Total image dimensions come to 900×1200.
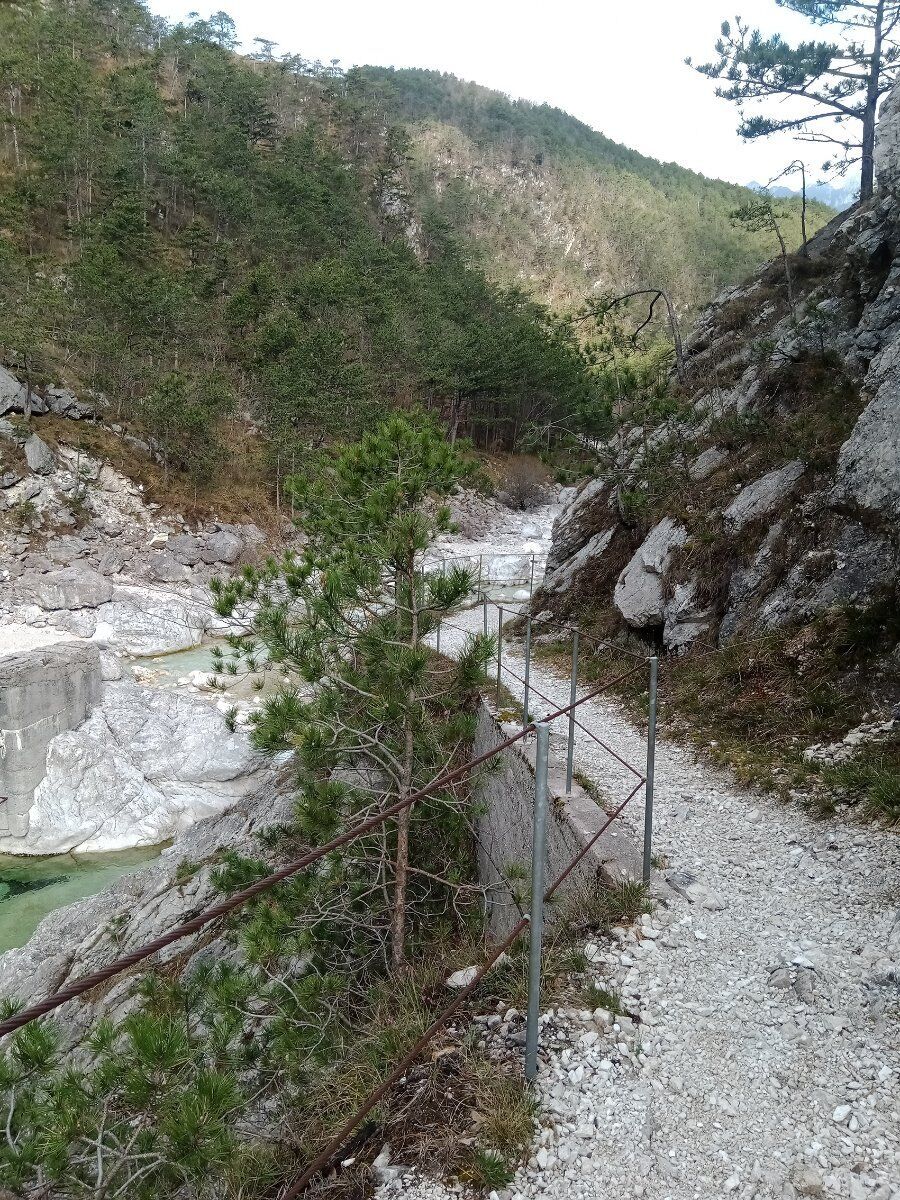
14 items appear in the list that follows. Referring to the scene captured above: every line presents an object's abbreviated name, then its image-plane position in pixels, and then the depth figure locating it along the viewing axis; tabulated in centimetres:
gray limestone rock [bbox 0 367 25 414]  2584
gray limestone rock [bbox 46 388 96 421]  2797
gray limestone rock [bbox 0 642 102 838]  1313
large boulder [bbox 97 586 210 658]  2067
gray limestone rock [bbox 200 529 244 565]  2700
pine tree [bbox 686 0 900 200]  1249
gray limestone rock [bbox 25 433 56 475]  2525
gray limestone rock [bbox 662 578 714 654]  918
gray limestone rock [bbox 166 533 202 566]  2633
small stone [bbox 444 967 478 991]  409
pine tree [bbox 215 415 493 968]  486
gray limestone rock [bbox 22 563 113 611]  2136
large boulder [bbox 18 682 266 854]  1294
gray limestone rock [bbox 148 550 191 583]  2530
